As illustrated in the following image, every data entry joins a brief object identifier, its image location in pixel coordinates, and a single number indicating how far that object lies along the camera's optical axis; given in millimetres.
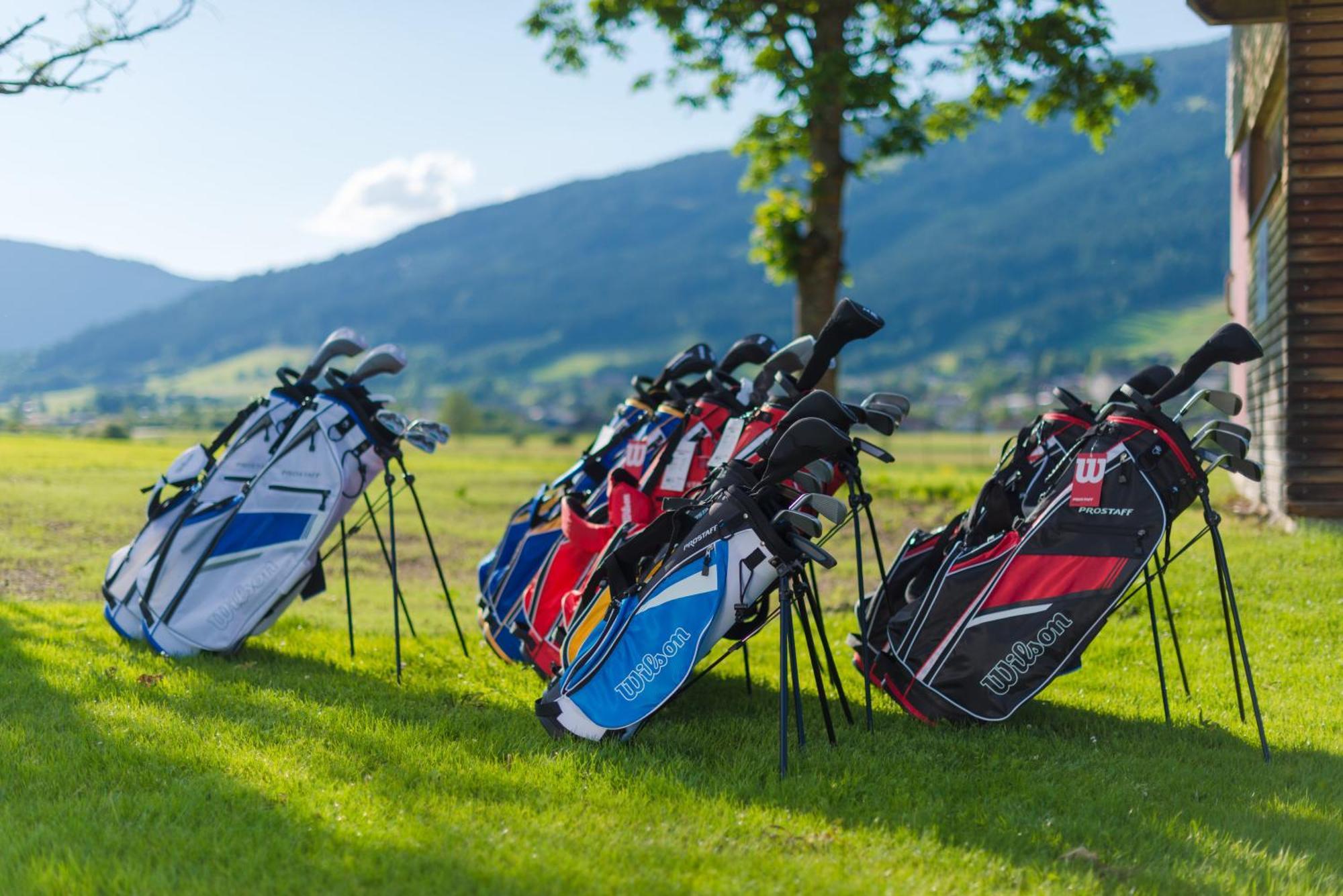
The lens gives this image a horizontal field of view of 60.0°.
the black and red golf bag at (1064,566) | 4578
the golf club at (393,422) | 6164
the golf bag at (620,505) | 5609
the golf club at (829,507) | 4184
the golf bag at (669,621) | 4363
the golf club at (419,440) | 6184
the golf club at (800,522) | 4227
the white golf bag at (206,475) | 6262
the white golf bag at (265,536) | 6070
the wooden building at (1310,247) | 9062
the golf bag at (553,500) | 6172
